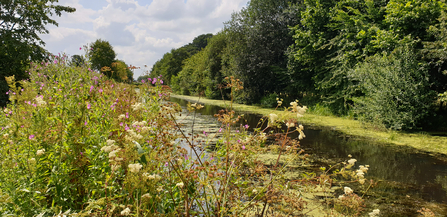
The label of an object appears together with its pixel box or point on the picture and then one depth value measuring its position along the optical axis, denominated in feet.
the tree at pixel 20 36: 32.71
